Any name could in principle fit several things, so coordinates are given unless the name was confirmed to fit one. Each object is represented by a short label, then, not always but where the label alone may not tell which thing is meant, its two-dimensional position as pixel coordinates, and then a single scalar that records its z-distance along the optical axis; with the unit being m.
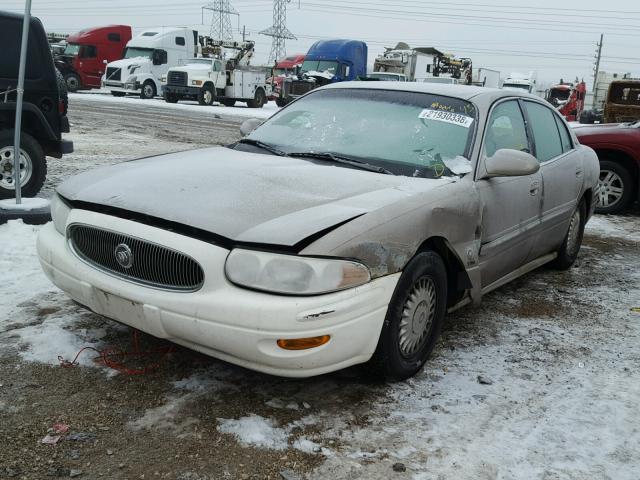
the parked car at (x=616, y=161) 8.08
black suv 6.46
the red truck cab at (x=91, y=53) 31.94
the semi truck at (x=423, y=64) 33.41
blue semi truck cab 27.66
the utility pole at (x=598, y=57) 74.44
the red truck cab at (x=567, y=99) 32.31
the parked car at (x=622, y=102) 14.15
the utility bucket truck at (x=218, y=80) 27.61
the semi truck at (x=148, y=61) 29.56
